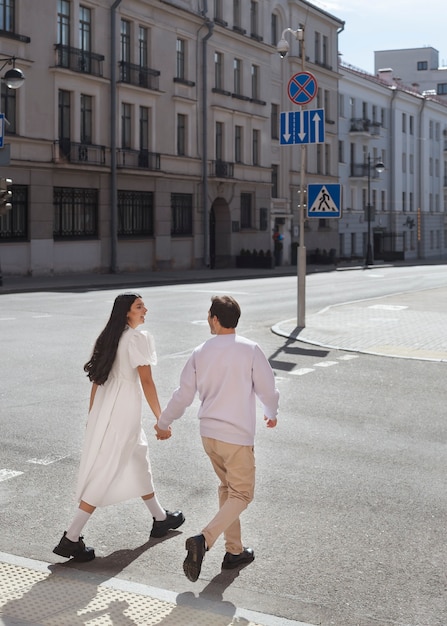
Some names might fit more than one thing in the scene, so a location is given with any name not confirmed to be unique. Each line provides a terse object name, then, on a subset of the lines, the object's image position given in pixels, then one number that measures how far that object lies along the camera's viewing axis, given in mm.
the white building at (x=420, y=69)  98562
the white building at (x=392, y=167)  65062
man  5289
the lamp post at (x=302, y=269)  17641
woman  5598
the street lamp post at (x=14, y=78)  25703
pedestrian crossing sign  17328
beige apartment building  33844
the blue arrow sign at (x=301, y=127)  17419
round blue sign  17672
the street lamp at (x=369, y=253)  55219
